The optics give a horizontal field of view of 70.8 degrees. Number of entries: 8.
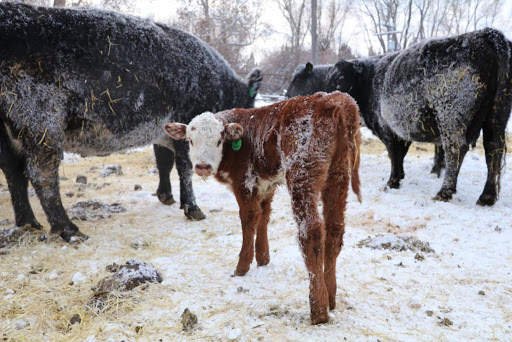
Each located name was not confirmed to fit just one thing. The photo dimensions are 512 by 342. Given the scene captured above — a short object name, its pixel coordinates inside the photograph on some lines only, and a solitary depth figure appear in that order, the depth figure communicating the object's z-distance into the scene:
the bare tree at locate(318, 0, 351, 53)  31.18
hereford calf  2.42
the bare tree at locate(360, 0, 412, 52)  24.62
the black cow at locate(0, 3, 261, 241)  3.72
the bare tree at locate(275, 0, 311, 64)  29.84
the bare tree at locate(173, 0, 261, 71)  22.50
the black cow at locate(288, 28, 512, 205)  4.71
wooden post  16.33
